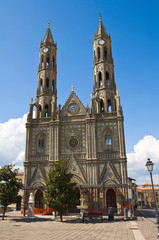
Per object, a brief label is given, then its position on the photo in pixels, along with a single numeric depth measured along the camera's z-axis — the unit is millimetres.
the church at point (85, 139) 37125
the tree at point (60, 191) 26647
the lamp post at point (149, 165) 16523
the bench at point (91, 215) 26547
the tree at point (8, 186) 28892
